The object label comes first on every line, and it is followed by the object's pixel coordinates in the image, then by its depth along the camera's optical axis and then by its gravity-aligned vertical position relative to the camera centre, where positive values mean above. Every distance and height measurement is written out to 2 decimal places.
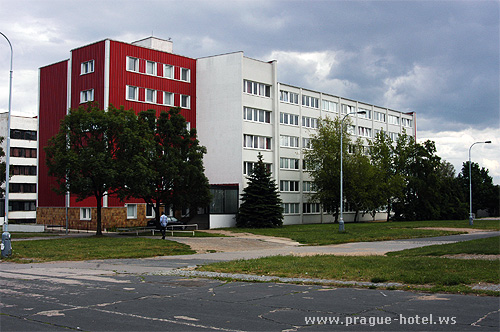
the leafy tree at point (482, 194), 106.88 +1.75
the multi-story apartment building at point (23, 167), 79.38 +5.80
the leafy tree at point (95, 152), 35.81 +3.70
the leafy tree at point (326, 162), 63.97 +5.16
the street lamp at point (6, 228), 23.26 -1.13
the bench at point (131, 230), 43.89 -2.35
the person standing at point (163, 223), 33.62 -1.29
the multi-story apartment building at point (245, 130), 55.99 +8.53
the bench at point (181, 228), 46.51 -2.30
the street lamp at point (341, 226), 39.84 -1.84
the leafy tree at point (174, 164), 40.59 +3.19
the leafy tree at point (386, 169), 71.69 +5.03
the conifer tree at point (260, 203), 50.50 +0.01
